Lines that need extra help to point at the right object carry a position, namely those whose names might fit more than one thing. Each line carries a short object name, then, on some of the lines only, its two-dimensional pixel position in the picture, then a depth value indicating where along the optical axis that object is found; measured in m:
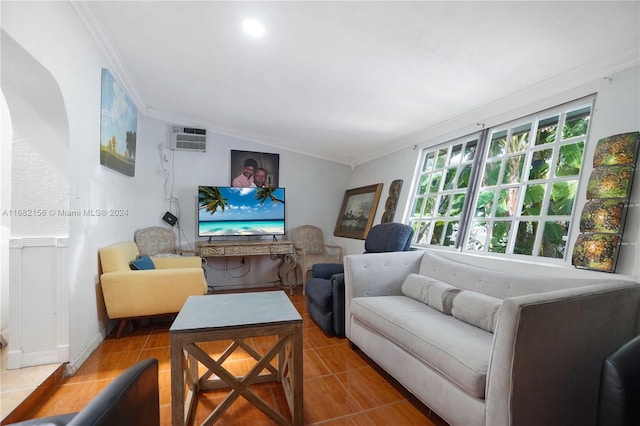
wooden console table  3.78
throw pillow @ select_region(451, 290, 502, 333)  1.64
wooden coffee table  1.31
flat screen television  4.05
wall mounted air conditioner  4.03
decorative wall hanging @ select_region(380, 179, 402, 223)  3.70
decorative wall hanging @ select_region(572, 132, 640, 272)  1.66
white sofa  1.14
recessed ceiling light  1.91
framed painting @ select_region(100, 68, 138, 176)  2.42
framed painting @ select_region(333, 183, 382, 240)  4.13
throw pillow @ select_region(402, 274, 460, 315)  1.96
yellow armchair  2.41
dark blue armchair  2.55
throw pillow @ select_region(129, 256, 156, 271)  2.74
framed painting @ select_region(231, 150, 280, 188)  4.37
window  2.14
